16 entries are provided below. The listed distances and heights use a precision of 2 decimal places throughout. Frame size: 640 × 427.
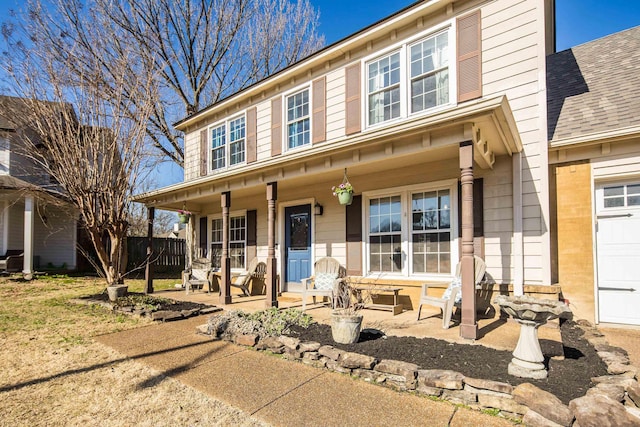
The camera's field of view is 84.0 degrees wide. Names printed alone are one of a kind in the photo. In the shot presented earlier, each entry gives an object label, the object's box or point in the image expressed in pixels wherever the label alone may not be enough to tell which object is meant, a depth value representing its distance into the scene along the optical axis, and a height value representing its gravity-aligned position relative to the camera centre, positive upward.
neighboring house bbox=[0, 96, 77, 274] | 11.35 +0.31
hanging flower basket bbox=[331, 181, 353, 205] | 5.93 +0.59
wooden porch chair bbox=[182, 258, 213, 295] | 8.84 -1.27
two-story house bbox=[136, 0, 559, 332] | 5.00 +1.09
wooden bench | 5.73 -1.13
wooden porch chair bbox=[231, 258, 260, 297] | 7.97 -1.18
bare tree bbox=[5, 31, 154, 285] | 6.56 +1.81
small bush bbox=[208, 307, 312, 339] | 4.50 -1.27
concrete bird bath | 2.96 -0.88
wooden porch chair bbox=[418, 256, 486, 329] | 4.66 -0.94
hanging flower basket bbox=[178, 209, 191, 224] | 9.60 +0.33
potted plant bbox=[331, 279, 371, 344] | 3.95 -1.09
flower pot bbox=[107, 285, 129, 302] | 6.93 -1.24
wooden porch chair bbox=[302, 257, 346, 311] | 6.03 -0.94
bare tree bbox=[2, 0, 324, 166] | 9.93 +7.34
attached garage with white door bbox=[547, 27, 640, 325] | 4.86 +0.32
